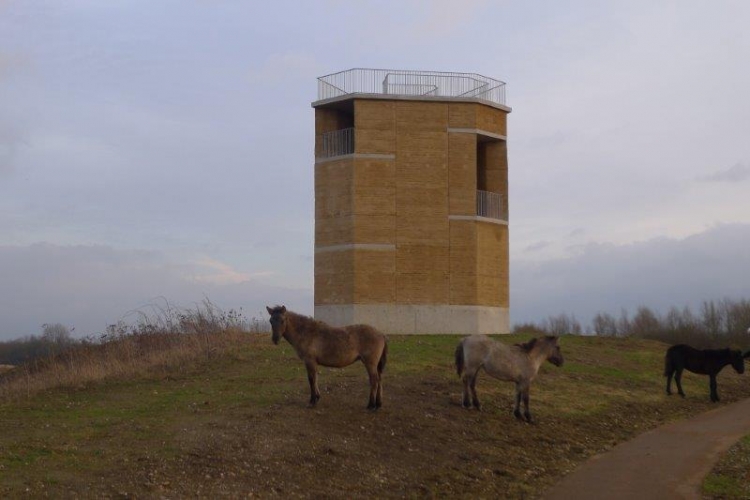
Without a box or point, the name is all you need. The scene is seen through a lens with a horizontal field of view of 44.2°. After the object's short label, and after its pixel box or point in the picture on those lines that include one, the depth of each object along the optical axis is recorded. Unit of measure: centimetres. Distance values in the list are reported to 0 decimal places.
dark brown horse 2683
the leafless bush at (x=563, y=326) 6601
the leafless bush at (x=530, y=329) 4581
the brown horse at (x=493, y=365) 1981
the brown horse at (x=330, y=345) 1788
